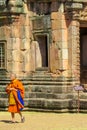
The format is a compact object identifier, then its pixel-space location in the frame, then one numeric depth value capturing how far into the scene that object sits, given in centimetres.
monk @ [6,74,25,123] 1311
